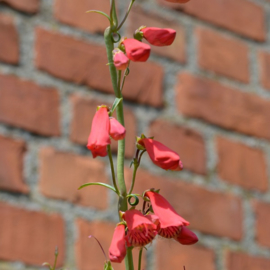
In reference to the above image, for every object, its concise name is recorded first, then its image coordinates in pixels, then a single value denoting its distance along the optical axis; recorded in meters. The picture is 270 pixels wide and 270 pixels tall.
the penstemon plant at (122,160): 1.12
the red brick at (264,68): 2.19
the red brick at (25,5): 1.94
